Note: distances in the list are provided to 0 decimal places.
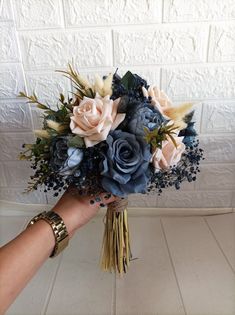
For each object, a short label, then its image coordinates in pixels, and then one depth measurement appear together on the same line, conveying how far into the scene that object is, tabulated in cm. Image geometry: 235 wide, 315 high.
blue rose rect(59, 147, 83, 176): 47
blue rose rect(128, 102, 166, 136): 47
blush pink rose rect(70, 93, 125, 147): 47
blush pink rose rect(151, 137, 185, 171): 49
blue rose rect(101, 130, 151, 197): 46
